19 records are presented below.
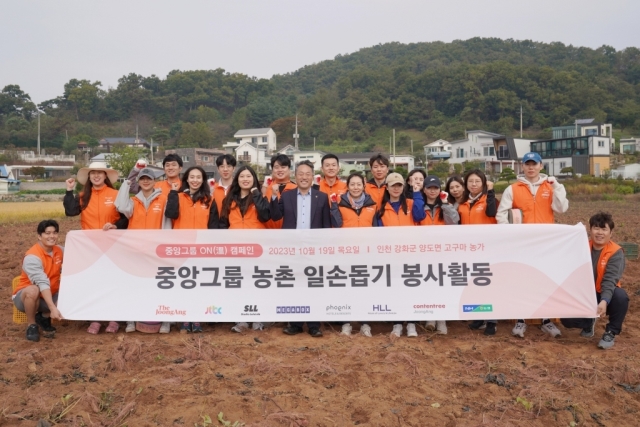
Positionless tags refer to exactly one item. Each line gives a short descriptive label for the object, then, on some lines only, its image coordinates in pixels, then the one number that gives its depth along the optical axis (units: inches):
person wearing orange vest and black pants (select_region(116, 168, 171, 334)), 239.0
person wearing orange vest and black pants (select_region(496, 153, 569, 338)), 230.2
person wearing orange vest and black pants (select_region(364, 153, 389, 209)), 243.9
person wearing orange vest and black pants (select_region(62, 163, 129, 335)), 240.4
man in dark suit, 229.0
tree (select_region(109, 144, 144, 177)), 1929.1
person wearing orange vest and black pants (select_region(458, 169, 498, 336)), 232.5
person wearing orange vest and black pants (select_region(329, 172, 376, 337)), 229.3
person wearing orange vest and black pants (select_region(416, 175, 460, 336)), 230.2
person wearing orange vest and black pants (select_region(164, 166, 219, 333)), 233.9
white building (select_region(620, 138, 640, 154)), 2374.5
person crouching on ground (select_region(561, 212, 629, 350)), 208.2
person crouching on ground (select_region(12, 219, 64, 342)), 220.4
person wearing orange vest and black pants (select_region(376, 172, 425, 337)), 230.8
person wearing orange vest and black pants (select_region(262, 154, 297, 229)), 252.1
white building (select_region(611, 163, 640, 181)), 1820.9
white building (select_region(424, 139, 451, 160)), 2546.8
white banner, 220.8
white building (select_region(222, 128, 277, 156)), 3034.0
